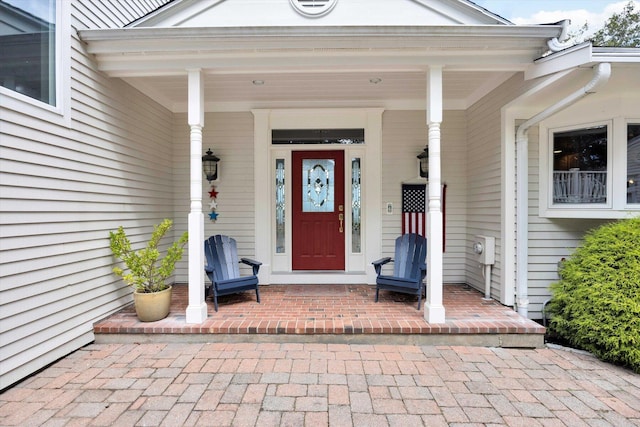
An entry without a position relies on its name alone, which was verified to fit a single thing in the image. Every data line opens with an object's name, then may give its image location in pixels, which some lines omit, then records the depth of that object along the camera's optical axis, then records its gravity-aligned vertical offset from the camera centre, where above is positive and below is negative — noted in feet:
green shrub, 8.09 -2.40
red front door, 14.87 +0.06
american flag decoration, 14.40 +0.11
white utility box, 12.02 -1.52
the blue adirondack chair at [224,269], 10.88 -2.15
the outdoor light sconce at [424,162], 13.88 +2.21
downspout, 11.28 -0.24
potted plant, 9.57 -1.97
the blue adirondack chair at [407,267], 11.03 -2.12
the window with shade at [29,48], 7.24 +4.08
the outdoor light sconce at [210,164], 14.07 +2.12
